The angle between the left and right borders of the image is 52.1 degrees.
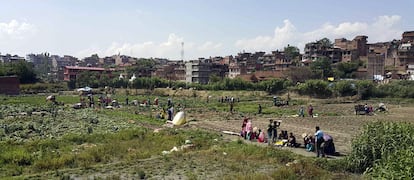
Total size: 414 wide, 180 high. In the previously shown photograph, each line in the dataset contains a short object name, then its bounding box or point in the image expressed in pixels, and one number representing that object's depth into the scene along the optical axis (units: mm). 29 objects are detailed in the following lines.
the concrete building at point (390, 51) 114488
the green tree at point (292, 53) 135250
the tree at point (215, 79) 104400
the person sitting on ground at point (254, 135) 26312
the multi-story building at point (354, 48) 118344
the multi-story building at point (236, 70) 123688
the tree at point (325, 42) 128500
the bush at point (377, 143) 16562
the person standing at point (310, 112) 43400
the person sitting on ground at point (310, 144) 22125
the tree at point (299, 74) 95688
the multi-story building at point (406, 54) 106062
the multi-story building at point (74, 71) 138500
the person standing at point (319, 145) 20628
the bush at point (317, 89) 72438
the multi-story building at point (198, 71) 123125
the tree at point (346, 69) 97500
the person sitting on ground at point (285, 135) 24891
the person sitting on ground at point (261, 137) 25422
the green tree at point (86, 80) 111650
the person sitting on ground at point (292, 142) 23611
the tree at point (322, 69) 95088
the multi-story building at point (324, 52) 119938
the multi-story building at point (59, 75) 166250
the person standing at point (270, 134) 24198
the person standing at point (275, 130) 24391
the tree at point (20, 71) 98300
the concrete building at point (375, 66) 96125
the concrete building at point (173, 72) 135375
